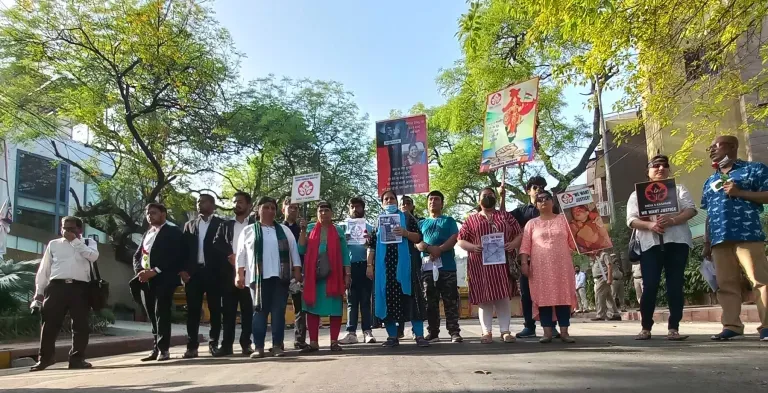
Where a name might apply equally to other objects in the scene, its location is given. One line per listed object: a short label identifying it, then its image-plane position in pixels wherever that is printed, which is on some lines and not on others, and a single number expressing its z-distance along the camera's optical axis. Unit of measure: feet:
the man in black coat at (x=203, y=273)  24.39
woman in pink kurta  21.79
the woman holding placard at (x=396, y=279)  23.30
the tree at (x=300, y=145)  74.08
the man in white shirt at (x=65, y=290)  23.11
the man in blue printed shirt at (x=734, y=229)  19.61
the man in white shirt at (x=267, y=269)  22.16
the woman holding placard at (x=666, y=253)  20.98
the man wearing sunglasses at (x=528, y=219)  24.31
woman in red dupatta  23.49
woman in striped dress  23.70
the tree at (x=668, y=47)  26.96
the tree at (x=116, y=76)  55.83
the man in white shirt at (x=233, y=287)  24.67
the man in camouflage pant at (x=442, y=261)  24.35
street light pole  79.89
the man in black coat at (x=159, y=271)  23.63
